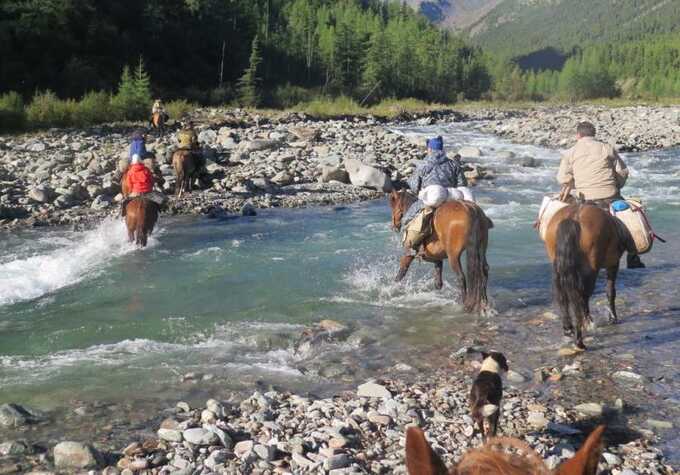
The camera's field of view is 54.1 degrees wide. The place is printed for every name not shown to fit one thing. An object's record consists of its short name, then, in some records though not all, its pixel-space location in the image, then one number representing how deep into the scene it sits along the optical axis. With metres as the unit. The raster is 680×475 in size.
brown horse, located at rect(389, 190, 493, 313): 8.88
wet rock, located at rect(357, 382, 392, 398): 6.18
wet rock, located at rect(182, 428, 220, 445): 5.12
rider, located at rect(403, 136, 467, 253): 9.69
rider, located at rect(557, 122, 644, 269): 8.39
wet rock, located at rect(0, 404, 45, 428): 5.52
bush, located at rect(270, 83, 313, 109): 56.22
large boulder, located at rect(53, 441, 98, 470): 4.79
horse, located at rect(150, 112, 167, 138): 27.02
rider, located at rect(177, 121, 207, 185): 17.53
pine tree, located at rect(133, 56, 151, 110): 33.03
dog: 5.03
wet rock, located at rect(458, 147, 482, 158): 26.53
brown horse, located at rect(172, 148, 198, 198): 17.06
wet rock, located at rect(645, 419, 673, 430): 5.52
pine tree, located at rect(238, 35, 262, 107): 51.99
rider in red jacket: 12.78
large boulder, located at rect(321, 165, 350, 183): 19.62
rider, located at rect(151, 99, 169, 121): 27.23
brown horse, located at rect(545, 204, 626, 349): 7.53
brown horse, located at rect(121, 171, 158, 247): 12.38
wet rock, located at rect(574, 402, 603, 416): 5.76
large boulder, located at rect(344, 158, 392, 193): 19.31
